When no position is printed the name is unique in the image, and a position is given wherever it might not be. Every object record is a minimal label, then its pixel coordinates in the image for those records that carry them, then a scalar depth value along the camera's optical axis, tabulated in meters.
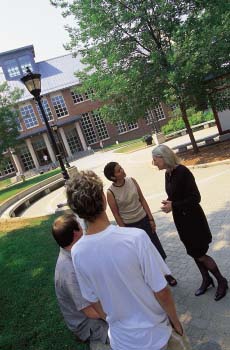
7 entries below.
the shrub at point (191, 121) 35.19
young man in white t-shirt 2.06
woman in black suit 4.21
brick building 46.72
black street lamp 8.88
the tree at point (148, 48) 13.78
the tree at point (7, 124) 30.89
